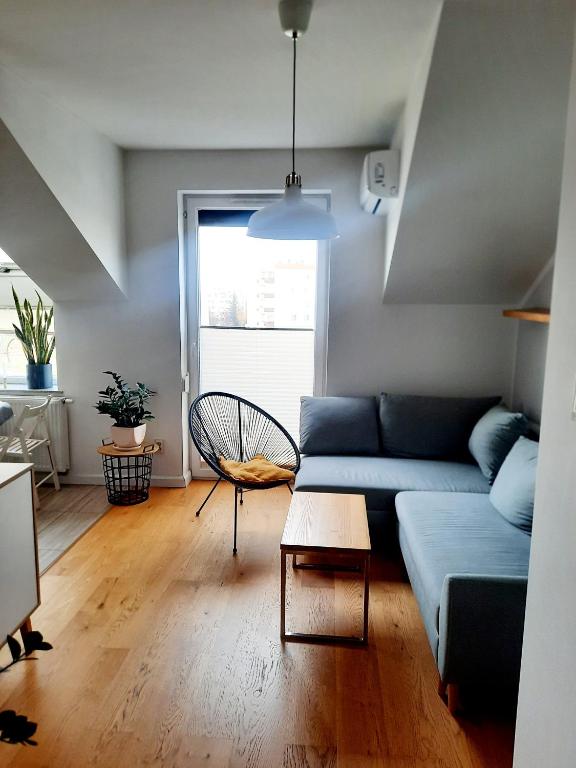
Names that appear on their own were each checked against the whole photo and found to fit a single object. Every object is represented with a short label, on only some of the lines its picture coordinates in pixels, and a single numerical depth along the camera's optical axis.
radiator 3.99
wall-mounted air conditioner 3.02
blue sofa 1.82
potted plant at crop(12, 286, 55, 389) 3.99
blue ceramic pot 4.08
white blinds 4.06
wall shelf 2.75
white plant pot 3.63
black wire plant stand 3.75
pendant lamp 2.25
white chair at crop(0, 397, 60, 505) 3.56
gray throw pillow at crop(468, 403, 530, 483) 3.00
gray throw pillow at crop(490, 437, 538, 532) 2.36
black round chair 3.56
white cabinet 1.97
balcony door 3.97
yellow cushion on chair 3.13
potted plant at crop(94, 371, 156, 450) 3.61
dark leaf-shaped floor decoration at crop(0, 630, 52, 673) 0.85
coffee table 2.24
